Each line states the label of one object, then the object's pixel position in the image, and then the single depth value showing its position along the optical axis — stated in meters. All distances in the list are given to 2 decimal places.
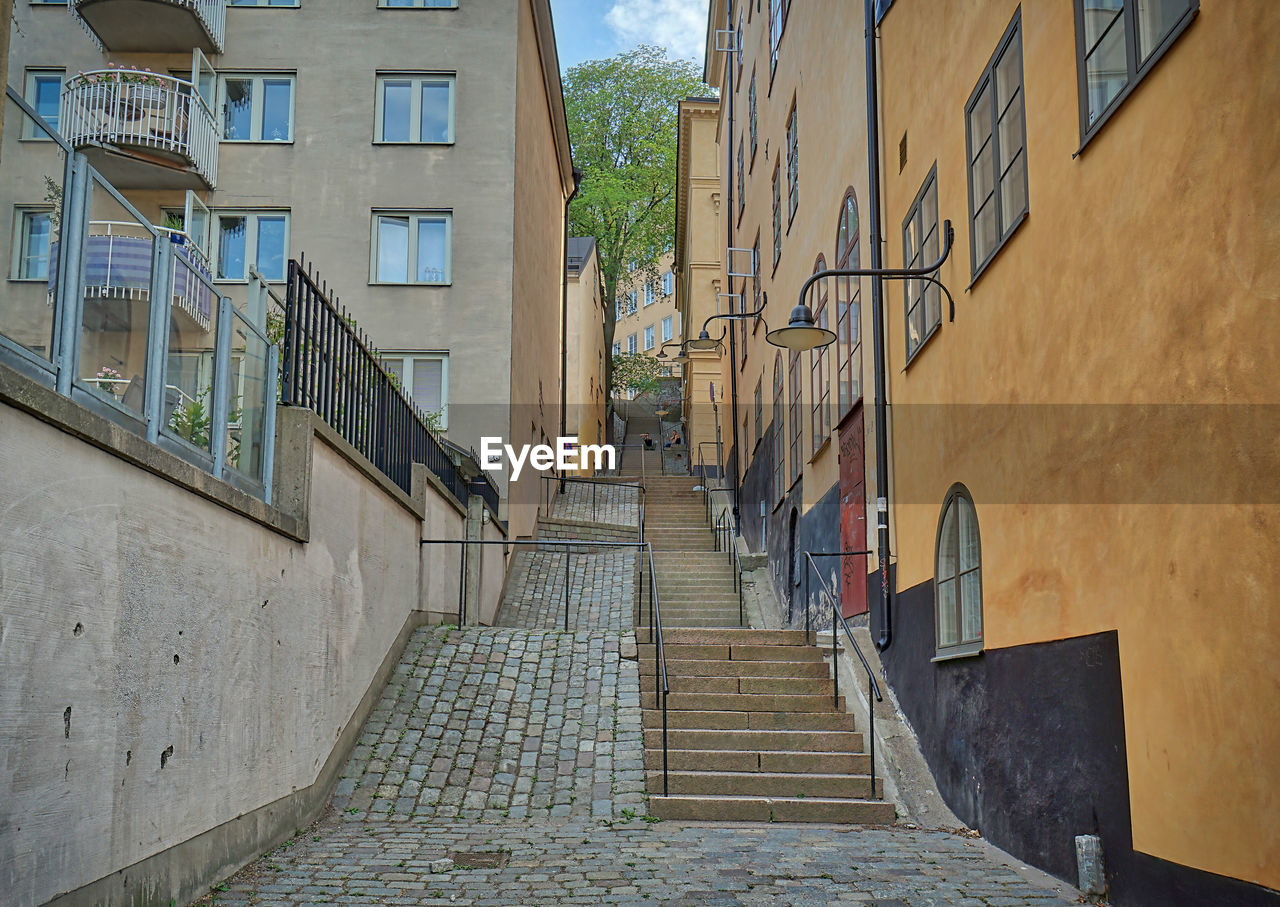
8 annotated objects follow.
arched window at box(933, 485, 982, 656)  8.76
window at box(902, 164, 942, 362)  9.87
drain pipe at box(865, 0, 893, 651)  11.02
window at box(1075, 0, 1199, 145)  5.65
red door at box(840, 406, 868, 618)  12.18
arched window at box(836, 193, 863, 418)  12.92
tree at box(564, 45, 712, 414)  44.78
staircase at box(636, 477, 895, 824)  9.08
